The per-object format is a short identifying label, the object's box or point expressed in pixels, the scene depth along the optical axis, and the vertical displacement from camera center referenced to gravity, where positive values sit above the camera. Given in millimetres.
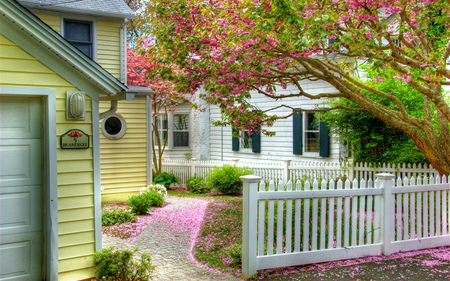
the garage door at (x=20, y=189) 5133 -661
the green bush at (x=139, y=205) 10844 -1761
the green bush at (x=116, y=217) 9773 -1908
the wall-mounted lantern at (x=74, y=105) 5461 +377
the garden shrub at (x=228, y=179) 15062 -1534
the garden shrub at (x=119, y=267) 5465 -1677
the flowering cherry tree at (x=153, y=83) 17359 +2086
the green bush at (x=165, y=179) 16875 -1739
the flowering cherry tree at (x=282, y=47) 6859 +1634
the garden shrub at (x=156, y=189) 12852 -1616
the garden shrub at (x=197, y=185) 15930 -1887
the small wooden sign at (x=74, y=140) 5449 -66
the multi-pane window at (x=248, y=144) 17250 -366
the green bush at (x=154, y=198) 11940 -1762
